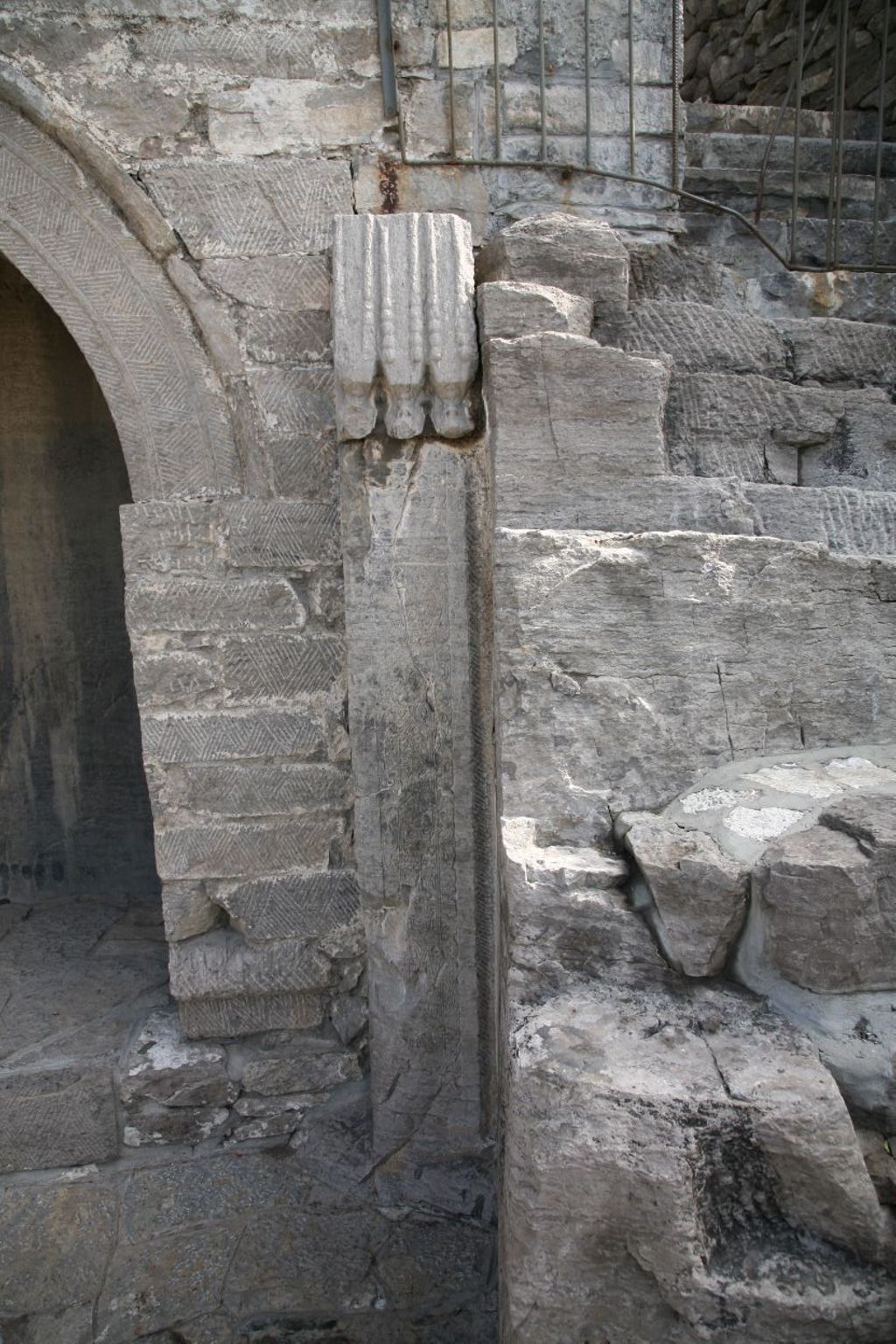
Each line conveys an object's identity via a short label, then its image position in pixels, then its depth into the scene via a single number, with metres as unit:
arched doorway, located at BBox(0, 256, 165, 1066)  3.60
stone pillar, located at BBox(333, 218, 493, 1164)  2.19
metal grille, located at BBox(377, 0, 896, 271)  2.46
